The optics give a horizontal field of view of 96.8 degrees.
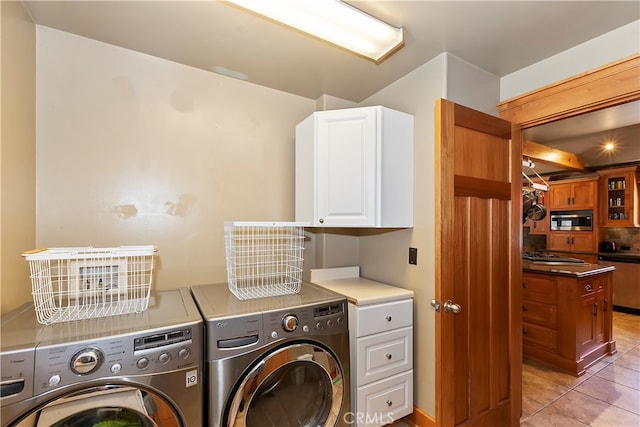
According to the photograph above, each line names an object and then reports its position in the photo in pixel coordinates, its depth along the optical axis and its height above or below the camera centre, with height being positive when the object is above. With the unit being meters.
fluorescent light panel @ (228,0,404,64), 1.29 +0.94
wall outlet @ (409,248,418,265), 1.89 -0.28
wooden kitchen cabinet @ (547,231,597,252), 4.72 -0.47
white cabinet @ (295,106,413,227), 1.78 +0.30
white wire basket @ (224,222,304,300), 1.84 -0.33
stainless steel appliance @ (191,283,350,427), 1.24 -0.69
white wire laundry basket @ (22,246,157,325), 1.22 -0.34
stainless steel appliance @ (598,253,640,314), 4.27 -1.04
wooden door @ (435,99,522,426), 1.60 -0.32
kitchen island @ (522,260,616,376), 2.59 -0.98
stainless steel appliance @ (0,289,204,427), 0.93 -0.56
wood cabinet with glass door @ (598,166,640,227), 4.36 +0.26
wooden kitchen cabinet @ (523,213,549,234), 5.38 -0.24
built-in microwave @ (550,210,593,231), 4.77 -0.11
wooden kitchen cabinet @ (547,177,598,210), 4.72 +0.35
